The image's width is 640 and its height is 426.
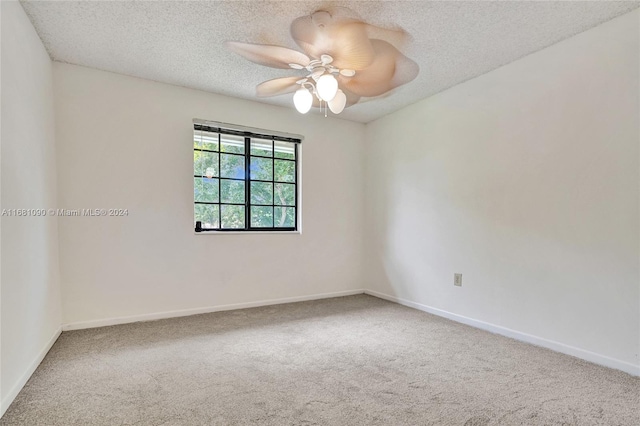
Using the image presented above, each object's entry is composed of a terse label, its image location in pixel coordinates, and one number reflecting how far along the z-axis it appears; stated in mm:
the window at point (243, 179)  3672
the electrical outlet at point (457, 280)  3328
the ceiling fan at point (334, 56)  2113
